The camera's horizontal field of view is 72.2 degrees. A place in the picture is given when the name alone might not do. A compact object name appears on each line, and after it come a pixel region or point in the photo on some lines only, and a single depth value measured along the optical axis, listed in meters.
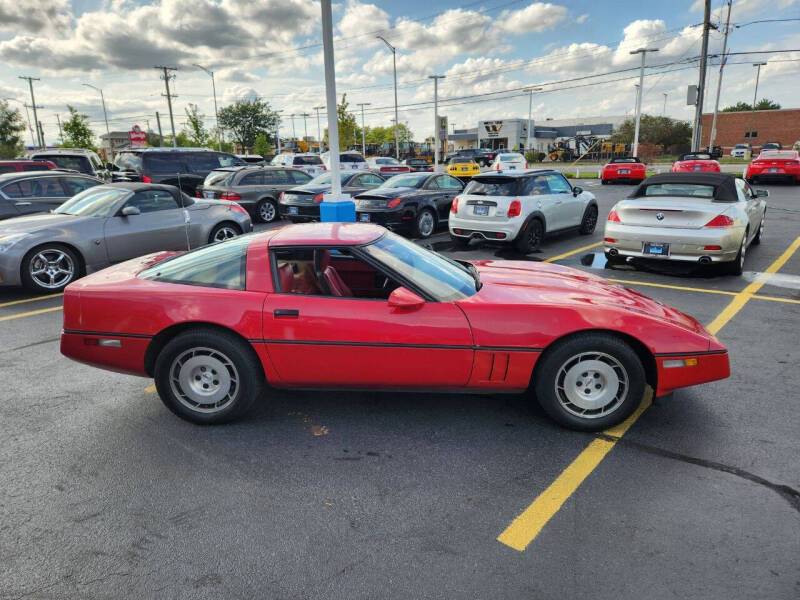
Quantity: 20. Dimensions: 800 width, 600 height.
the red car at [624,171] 25.31
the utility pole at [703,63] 27.52
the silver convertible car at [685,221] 7.48
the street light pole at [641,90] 35.93
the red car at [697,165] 21.16
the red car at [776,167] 22.17
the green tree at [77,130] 50.28
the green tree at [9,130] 43.69
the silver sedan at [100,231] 7.30
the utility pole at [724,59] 35.63
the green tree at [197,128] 55.31
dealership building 82.25
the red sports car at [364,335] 3.48
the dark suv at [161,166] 17.89
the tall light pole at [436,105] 41.16
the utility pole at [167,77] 48.99
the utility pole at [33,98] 65.69
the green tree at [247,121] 76.62
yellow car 32.25
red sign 31.50
